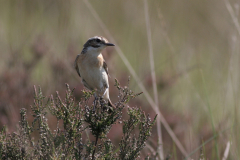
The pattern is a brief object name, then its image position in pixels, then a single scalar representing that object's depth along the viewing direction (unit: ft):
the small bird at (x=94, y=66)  27.94
